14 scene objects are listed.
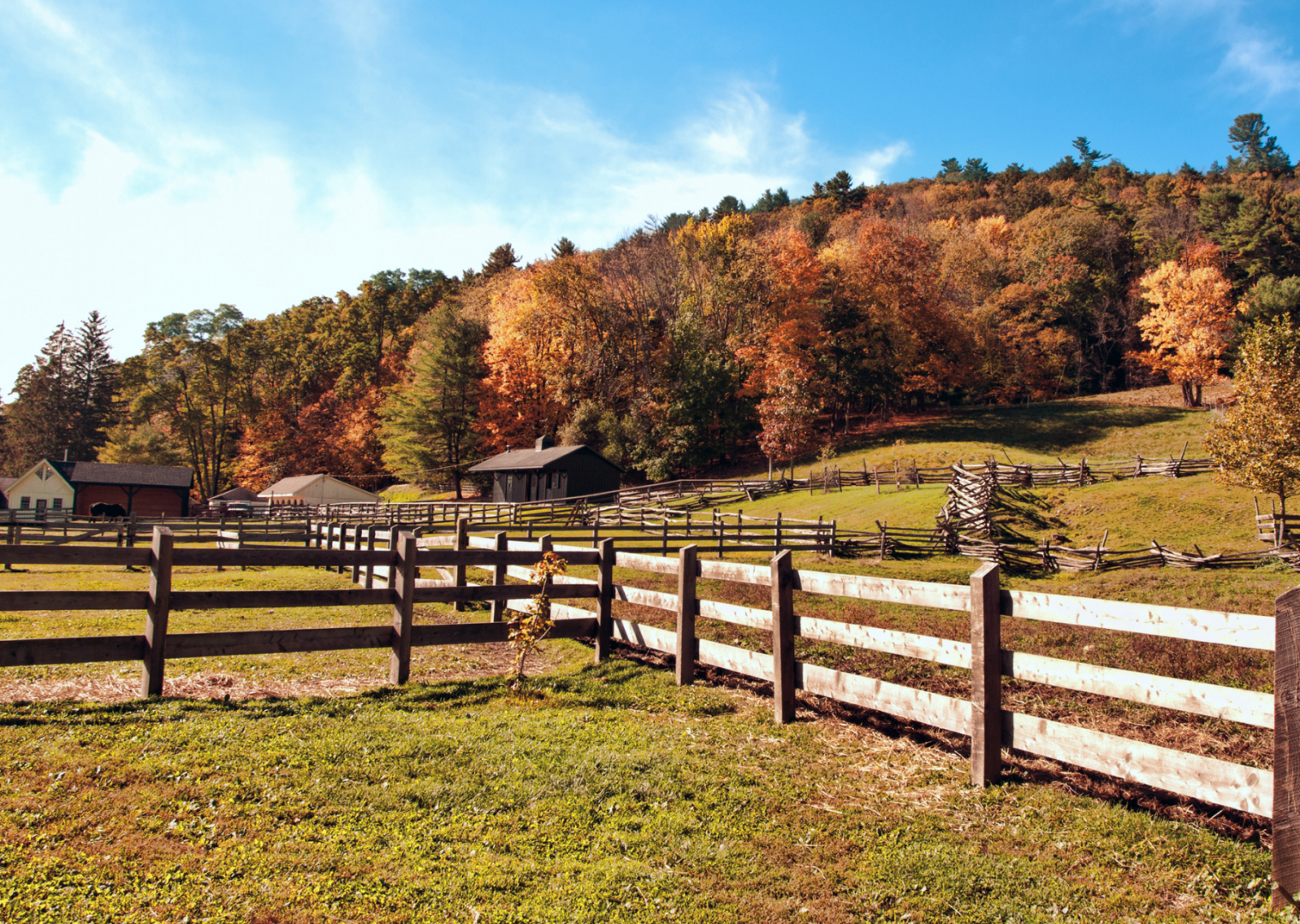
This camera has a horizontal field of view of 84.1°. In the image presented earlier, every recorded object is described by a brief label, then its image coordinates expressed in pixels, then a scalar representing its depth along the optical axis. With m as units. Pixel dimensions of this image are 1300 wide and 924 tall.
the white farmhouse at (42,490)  50.72
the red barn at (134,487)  50.41
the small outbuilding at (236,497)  57.22
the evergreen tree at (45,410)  77.56
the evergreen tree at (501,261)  88.00
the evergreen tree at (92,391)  78.94
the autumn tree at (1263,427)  21.12
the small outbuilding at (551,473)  45.06
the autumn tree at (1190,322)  49.12
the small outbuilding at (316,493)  55.66
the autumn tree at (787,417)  43.31
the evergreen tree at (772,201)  141.38
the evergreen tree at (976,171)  136.25
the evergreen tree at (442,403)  59.31
